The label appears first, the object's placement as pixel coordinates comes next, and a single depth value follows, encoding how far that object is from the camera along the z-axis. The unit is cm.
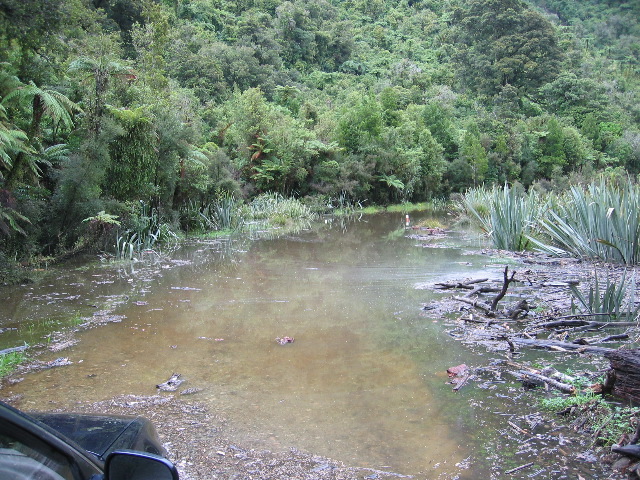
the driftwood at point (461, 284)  858
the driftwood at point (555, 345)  517
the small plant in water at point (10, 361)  537
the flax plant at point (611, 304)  611
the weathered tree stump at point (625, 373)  396
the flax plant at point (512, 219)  1212
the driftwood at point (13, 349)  581
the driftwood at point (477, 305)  700
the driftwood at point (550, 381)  447
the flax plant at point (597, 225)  884
